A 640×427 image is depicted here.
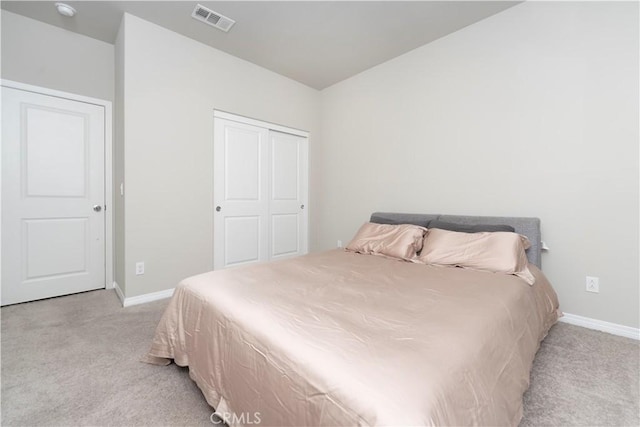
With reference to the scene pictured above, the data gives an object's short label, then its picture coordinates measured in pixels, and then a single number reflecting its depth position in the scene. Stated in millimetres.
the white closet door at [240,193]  3180
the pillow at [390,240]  2294
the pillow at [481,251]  1849
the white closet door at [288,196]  3738
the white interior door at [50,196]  2488
